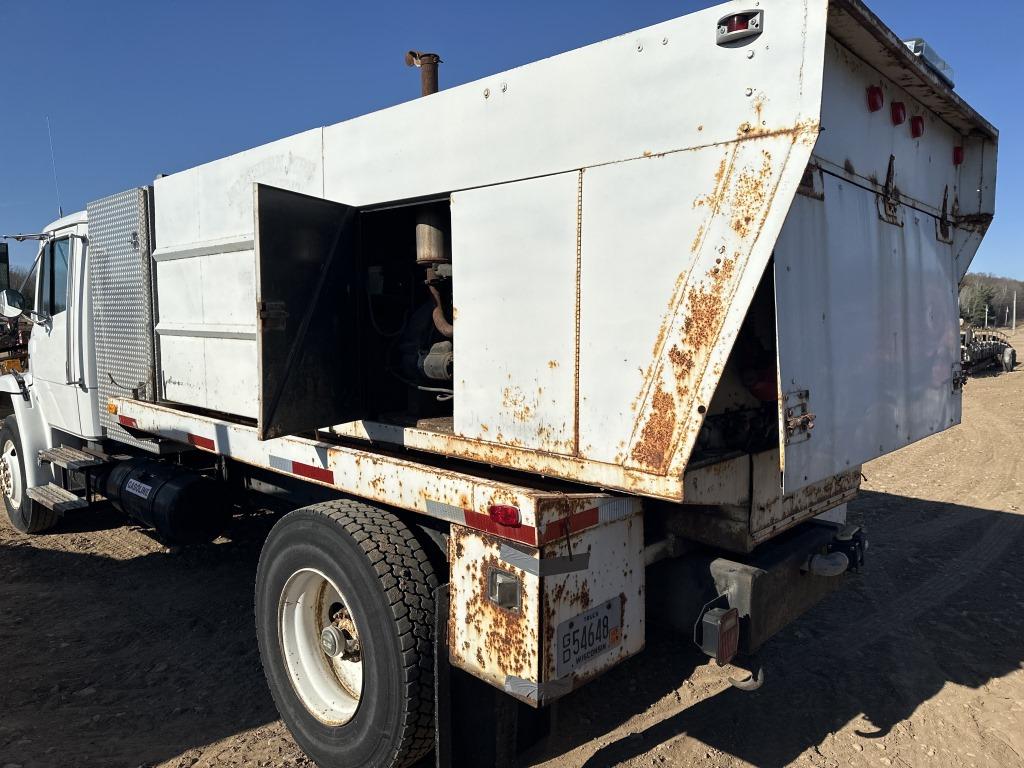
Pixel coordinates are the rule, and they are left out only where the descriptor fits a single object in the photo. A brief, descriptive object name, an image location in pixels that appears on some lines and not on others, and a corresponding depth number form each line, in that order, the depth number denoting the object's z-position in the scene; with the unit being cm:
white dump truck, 215
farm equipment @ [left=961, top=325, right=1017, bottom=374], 1864
